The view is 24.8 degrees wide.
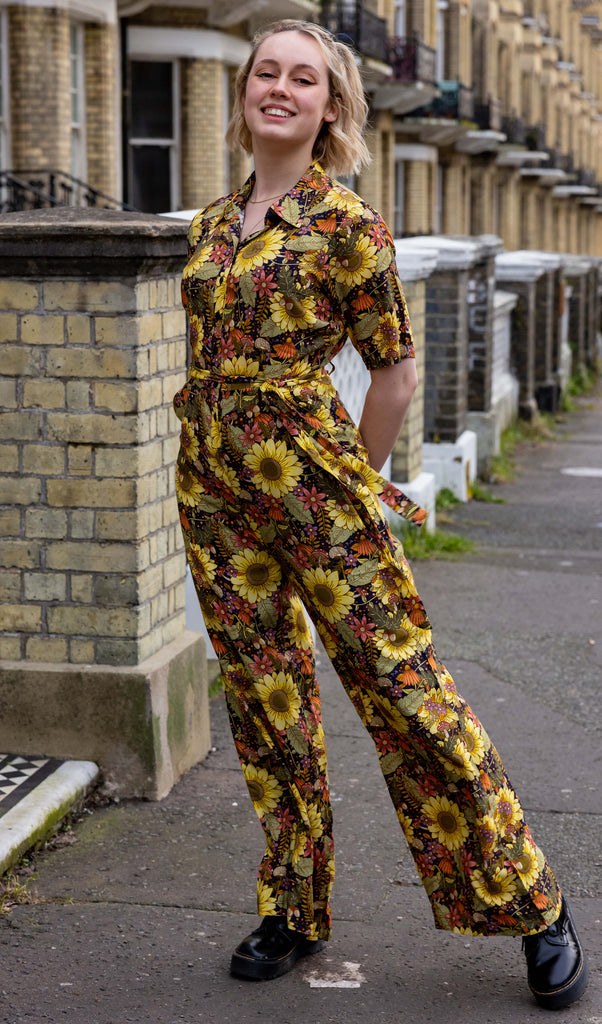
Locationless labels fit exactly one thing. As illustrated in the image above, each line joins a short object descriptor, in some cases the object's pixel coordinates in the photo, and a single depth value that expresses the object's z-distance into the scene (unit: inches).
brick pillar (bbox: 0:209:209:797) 163.6
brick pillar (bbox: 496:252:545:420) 621.6
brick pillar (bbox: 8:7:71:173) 582.9
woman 114.9
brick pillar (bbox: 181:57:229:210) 725.9
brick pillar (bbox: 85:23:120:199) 645.3
